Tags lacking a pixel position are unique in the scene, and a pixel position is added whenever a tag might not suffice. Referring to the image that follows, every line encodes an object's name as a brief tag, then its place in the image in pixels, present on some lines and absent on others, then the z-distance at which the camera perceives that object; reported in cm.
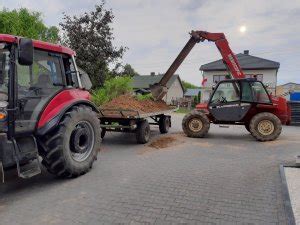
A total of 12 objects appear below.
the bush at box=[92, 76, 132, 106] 786
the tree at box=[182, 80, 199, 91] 6643
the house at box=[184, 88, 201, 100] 4607
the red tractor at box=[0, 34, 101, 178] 338
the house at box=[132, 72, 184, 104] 4000
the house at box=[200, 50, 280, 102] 2669
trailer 639
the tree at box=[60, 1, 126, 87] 1155
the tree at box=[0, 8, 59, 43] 2089
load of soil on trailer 687
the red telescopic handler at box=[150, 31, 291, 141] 749
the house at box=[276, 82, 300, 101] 1615
